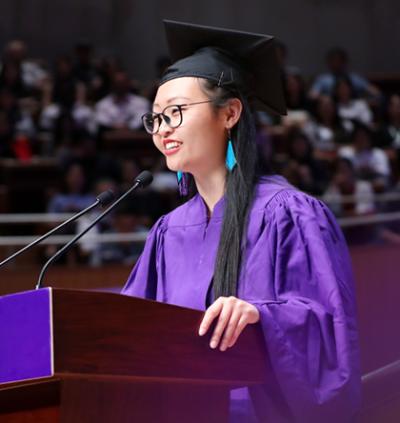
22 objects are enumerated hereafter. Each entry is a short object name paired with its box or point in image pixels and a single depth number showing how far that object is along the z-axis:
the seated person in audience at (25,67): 13.72
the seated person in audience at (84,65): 14.39
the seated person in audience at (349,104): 14.41
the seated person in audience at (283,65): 14.58
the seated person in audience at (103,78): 13.74
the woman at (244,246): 2.78
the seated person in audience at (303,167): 10.40
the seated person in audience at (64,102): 12.56
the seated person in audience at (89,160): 10.93
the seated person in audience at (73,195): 9.93
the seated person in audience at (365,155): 12.05
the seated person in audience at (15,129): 11.66
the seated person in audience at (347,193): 9.85
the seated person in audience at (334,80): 14.96
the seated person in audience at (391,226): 9.43
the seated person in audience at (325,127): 13.22
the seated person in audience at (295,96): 14.09
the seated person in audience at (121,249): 9.05
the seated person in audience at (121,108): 12.92
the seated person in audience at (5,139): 11.61
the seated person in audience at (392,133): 13.26
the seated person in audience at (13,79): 13.38
